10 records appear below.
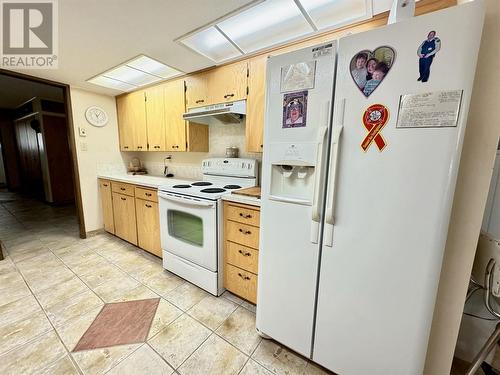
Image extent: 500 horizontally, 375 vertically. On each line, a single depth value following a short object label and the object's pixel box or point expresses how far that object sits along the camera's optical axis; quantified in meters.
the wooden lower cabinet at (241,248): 1.63
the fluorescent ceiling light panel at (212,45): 1.64
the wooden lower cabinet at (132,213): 2.41
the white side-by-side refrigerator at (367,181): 0.79
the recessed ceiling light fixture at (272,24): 1.30
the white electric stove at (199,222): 1.78
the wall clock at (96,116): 3.00
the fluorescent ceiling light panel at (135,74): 2.19
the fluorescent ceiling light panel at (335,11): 1.26
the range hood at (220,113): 1.90
